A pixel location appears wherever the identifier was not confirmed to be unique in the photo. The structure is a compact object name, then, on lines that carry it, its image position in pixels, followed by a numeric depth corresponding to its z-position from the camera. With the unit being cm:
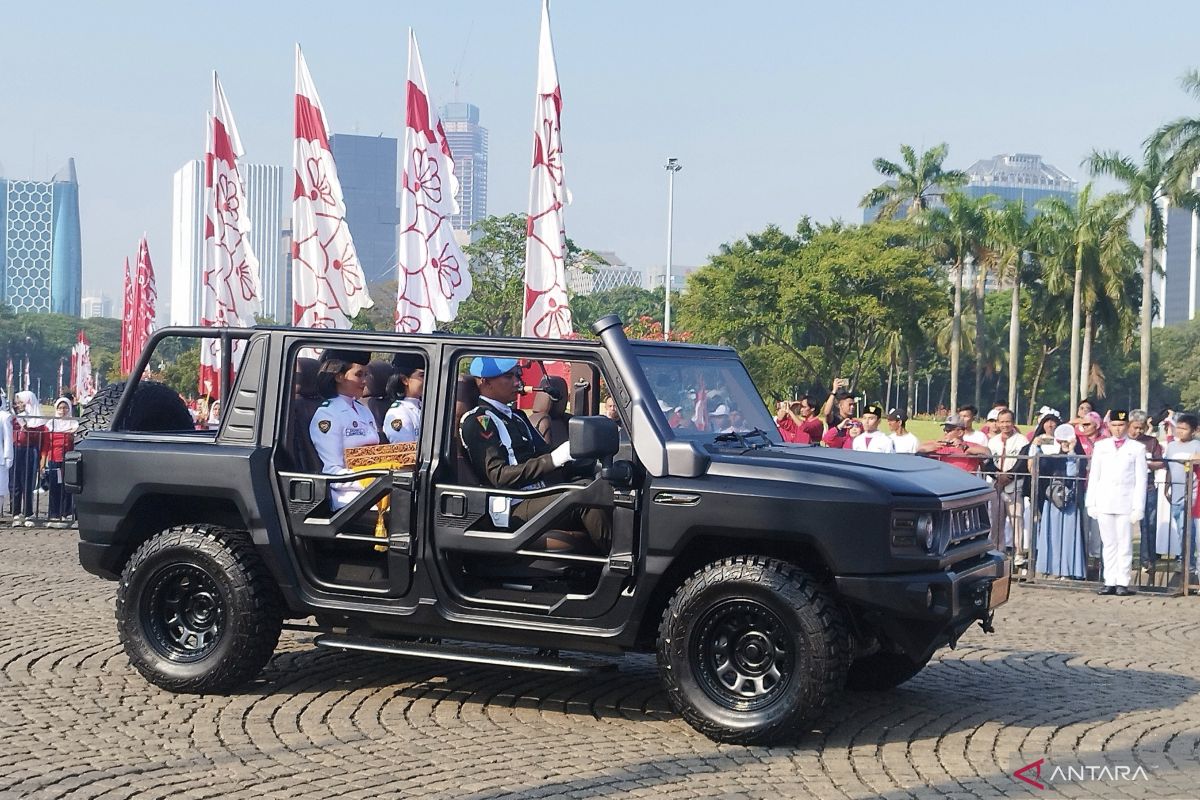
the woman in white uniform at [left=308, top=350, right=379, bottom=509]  798
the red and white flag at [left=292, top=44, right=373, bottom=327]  2272
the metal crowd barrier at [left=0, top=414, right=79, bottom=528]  1859
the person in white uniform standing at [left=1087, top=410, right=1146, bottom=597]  1380
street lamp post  6442
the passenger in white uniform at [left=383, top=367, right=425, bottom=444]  805
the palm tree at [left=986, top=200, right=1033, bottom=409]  6544
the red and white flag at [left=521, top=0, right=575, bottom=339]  2005
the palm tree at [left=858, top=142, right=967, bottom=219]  7175
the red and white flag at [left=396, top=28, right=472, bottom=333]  2169
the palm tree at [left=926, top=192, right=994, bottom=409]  6619
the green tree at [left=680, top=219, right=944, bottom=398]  5903
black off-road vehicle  693
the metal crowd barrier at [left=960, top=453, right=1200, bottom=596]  1405
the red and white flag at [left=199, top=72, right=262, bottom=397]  2411
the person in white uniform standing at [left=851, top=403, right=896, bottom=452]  1539
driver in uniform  736
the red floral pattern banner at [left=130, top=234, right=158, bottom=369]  3725
